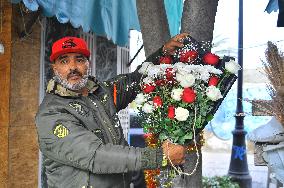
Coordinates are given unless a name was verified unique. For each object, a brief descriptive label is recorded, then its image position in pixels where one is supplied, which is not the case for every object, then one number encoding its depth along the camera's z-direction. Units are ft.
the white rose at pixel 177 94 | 9.04
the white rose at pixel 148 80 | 9.85
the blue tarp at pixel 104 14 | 15.11
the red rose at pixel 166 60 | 10.60
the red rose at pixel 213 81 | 9.32
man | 8.43
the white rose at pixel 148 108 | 9.41
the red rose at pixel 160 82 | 9.56
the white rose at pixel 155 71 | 9.70
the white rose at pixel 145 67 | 10.61
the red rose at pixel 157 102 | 9.30
